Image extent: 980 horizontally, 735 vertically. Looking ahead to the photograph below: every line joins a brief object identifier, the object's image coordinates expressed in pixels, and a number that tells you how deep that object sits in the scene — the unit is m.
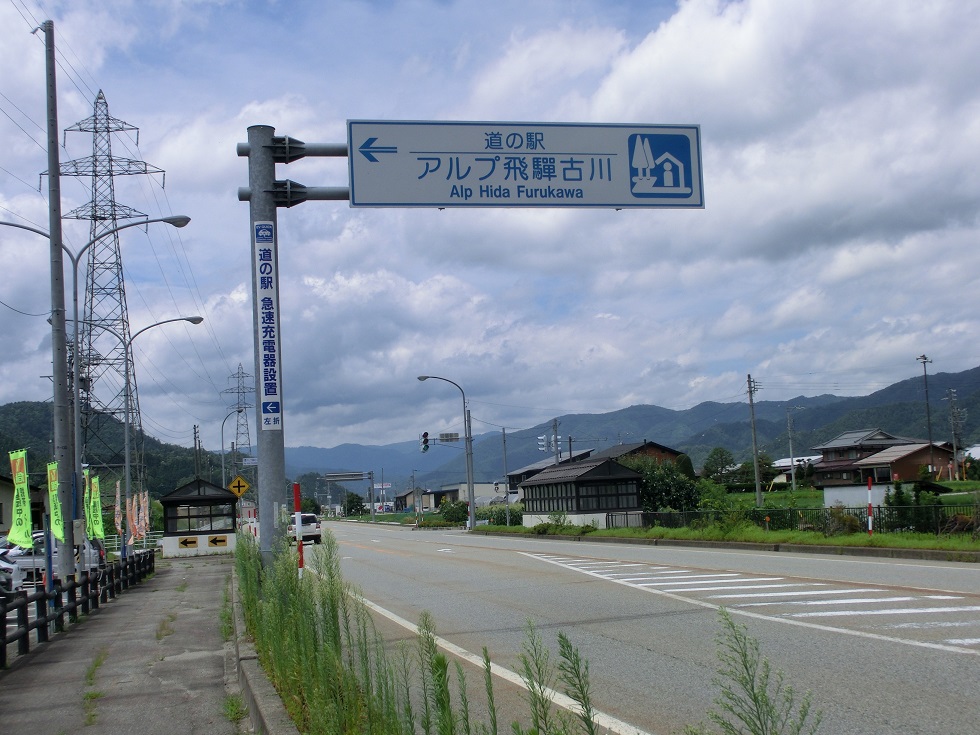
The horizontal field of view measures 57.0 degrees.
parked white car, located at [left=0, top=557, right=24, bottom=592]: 26.03
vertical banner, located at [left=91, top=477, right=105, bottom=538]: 25.00
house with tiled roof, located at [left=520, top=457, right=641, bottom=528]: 45.91
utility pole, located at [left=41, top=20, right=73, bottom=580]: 14.55
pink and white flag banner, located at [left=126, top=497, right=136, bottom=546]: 32.56
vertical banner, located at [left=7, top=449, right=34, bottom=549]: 13.98
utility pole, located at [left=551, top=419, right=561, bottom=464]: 73.19
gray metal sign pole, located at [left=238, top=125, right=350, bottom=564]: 10.72
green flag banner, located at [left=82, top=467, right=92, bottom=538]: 24.42
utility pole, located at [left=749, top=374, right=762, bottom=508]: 56.57
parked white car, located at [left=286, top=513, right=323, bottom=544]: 46.12
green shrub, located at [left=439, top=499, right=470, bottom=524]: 71.75
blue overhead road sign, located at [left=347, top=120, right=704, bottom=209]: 10.88
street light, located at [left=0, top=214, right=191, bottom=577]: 20.84
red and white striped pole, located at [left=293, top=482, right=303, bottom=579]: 9.55
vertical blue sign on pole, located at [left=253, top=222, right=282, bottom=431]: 10.71
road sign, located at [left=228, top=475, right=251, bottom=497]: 38.69
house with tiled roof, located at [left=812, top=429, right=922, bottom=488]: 97.88
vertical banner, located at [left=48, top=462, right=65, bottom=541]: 15.41
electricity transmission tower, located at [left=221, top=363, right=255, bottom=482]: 82.32
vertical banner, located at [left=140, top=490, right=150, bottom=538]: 37.38
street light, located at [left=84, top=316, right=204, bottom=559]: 29.92
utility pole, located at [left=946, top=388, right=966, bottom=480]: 80.96
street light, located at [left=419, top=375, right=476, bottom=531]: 54.24
